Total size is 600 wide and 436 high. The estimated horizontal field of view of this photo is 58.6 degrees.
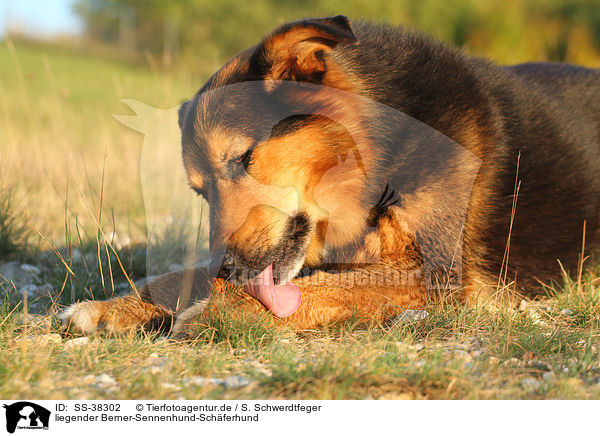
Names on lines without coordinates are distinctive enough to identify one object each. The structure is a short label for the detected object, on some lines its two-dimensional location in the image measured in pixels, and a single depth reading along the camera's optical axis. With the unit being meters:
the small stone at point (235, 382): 2.18
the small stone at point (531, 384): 2.13
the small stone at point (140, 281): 3.75
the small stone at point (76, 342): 2.56
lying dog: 2.92
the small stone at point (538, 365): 2.34
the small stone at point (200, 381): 2.18
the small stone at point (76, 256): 3.98
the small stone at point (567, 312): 3.15
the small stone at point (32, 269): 3.89
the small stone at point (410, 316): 2.89
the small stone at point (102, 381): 2.19
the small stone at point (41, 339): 2.50
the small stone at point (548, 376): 2.19
